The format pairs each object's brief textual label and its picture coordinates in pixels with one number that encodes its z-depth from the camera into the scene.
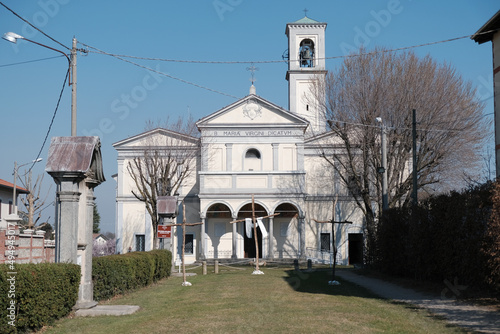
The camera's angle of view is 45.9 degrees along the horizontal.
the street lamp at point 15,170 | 36.34
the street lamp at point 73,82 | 17.30
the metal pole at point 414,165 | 21.85
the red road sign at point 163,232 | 25.19
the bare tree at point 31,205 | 42.22
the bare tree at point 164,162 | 38.94
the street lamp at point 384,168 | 25.52
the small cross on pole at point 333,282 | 18.92
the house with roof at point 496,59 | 18.87
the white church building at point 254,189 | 41.22
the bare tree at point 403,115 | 27.80
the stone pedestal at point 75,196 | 11.76
